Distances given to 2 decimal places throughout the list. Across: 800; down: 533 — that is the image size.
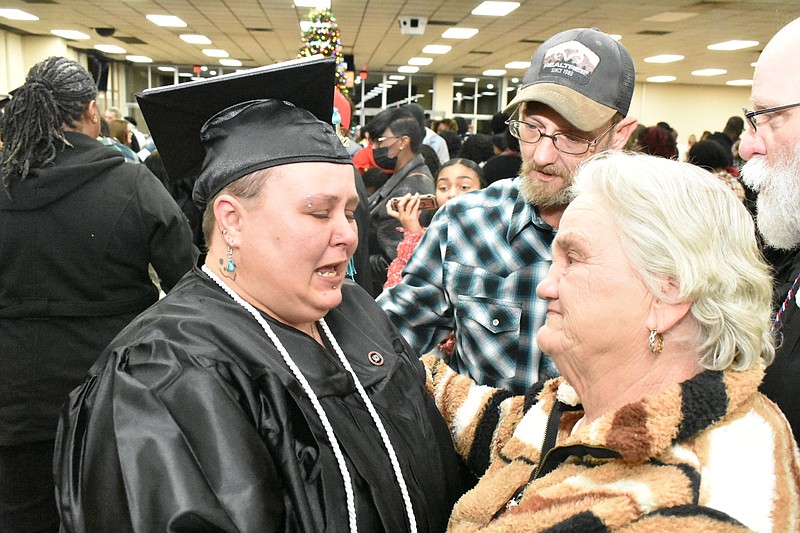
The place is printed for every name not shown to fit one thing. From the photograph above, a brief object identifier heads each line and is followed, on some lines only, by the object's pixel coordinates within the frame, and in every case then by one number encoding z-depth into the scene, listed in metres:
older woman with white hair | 0.97
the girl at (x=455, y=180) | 3.56
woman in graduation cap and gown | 1.04
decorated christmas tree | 6.15
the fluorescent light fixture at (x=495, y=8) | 10.73
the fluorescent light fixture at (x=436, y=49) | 15.68
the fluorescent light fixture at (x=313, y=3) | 10.65
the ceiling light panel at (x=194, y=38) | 15.09
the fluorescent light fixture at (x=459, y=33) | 13.34
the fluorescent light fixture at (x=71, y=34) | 14.96
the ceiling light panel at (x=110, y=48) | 16.88
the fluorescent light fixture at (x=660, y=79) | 20.17
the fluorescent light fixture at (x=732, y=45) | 13.40
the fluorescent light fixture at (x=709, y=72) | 17.86
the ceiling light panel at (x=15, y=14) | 12.50
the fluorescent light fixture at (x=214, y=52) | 17.47
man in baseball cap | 1.63
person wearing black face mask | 3.62
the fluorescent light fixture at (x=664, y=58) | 15.60
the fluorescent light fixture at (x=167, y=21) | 12.74
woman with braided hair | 2.44
